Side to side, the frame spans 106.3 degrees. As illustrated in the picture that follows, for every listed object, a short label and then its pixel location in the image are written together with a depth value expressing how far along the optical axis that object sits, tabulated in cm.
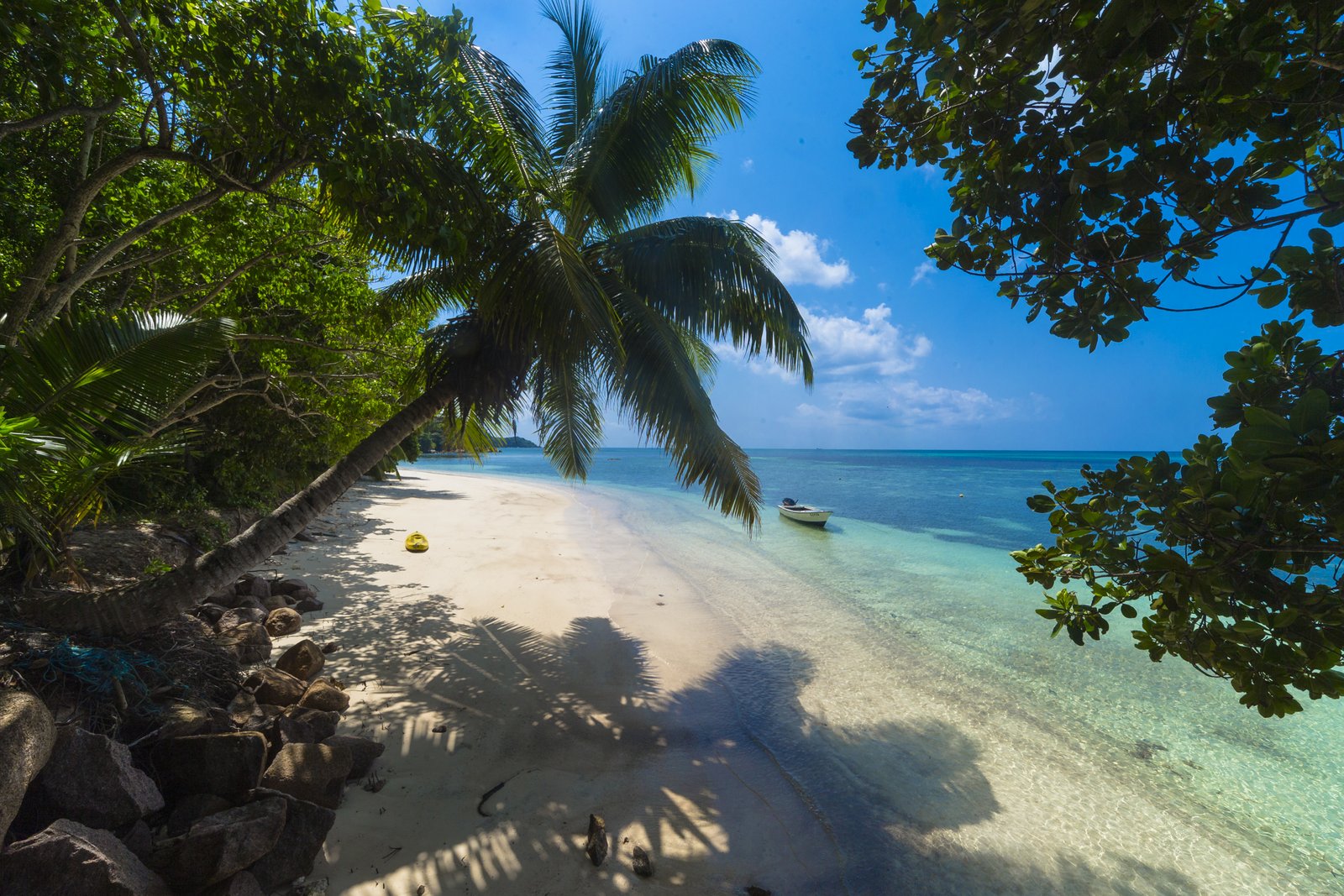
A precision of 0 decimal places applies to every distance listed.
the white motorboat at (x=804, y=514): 1839
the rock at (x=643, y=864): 288
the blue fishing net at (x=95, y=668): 278
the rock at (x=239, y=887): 212
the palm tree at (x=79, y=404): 226
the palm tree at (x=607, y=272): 471
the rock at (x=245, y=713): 336
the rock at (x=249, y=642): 443
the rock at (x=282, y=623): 530
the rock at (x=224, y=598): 536
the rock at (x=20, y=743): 190
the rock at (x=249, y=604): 536
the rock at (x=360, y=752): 331
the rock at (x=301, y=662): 444
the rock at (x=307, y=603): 614
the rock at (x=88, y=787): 216
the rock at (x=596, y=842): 292
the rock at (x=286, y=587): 633
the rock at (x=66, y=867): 178
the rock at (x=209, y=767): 259
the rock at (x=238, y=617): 480
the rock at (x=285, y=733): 312
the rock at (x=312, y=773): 284
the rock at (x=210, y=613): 492
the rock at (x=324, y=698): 396
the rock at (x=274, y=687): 383
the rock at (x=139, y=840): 220
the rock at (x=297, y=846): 238
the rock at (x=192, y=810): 239
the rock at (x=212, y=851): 214
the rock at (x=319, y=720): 348
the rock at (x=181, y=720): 279
